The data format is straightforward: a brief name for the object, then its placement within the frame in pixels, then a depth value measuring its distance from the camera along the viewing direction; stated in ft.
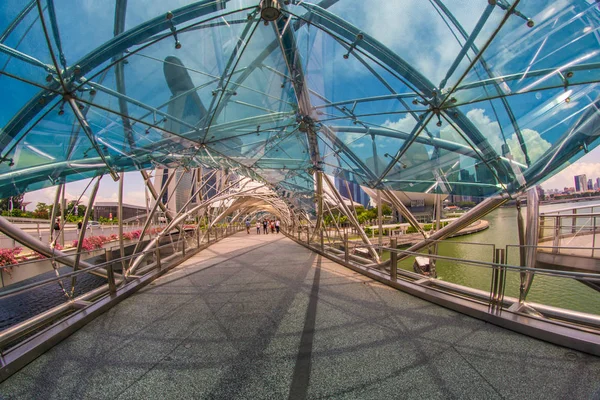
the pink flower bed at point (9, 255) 35.81
